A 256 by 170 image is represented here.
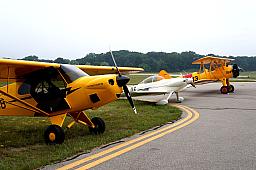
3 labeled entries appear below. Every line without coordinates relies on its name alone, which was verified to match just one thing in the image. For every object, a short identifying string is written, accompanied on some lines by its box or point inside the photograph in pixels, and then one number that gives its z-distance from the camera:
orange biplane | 20.58
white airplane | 14.55
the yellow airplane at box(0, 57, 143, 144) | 5.76
